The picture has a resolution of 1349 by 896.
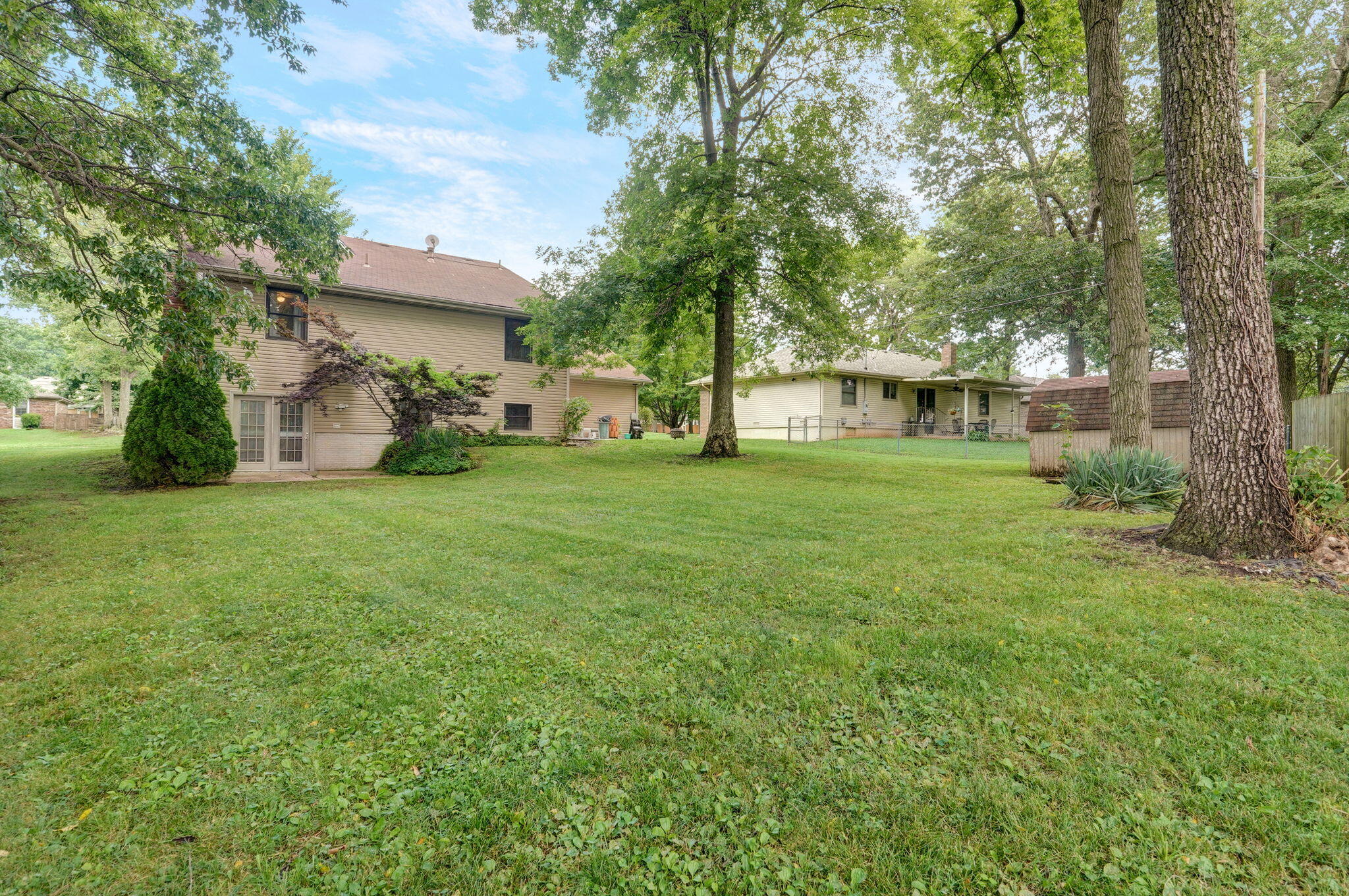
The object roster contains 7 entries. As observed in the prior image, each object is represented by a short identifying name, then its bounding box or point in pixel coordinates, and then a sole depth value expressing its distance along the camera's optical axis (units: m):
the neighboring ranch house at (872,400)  25.53
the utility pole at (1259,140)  10.13
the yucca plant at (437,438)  13.96
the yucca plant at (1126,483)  6.84
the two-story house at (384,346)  14.38
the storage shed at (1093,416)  10.76
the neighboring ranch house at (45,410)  32.38
